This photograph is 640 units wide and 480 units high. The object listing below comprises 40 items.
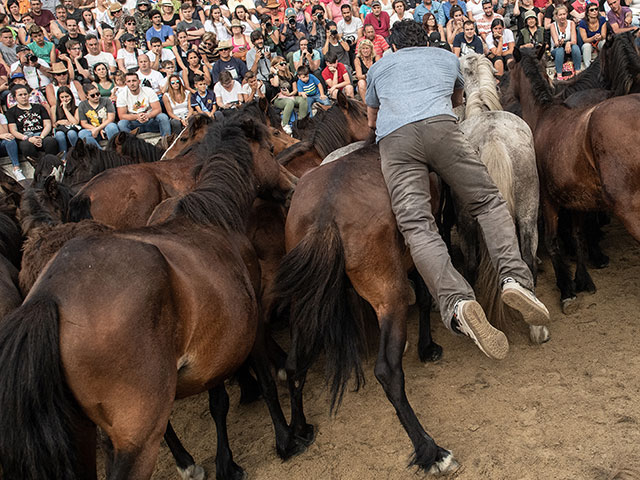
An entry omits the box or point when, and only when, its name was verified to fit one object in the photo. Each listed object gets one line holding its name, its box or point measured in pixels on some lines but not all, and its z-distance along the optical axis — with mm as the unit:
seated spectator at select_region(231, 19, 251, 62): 13562
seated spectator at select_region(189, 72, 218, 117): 11820
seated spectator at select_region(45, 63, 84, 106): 11836
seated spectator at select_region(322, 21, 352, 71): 13070
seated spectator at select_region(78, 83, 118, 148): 11508
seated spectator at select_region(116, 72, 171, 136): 11570
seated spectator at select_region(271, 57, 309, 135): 12109
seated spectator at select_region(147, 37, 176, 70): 12904
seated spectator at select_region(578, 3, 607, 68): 12734
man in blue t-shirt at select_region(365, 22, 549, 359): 4090
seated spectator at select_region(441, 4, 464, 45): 13712
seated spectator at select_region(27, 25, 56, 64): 12570
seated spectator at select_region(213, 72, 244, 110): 11703
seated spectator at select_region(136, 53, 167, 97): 12117
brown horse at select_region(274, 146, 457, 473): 4113
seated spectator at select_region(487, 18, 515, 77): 13266
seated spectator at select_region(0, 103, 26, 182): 11086
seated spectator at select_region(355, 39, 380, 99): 12383
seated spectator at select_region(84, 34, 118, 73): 12727
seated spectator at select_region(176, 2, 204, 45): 13822
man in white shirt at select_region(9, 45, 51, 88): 12055
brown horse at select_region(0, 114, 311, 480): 2951
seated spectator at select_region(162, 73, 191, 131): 11844
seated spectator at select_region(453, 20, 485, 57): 12969
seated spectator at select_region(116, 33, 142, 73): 12961
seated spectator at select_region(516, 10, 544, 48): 13398
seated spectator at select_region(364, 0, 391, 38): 14492
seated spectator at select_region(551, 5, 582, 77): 13008
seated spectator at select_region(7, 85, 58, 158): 11156
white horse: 5145
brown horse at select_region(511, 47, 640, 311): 4977
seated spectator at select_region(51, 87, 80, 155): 11359
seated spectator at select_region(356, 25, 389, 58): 13417
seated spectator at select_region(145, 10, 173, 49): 13688
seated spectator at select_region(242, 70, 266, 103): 11789
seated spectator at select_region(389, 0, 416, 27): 14516
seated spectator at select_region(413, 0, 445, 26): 14836
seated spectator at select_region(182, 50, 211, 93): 12445
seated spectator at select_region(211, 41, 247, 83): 12492
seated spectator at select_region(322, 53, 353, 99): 12555
